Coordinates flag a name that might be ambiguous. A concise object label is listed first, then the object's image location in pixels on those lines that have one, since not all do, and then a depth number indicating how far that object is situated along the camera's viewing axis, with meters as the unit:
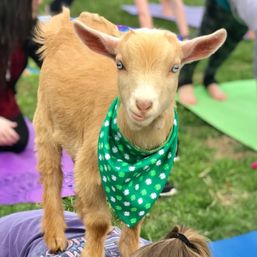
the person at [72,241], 1.00
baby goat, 0.90
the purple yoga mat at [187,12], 5.59
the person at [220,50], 3.37
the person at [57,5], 4.33
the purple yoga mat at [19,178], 2.47
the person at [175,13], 4.50
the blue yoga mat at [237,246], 2.16
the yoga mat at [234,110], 3.32
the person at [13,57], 2.10
